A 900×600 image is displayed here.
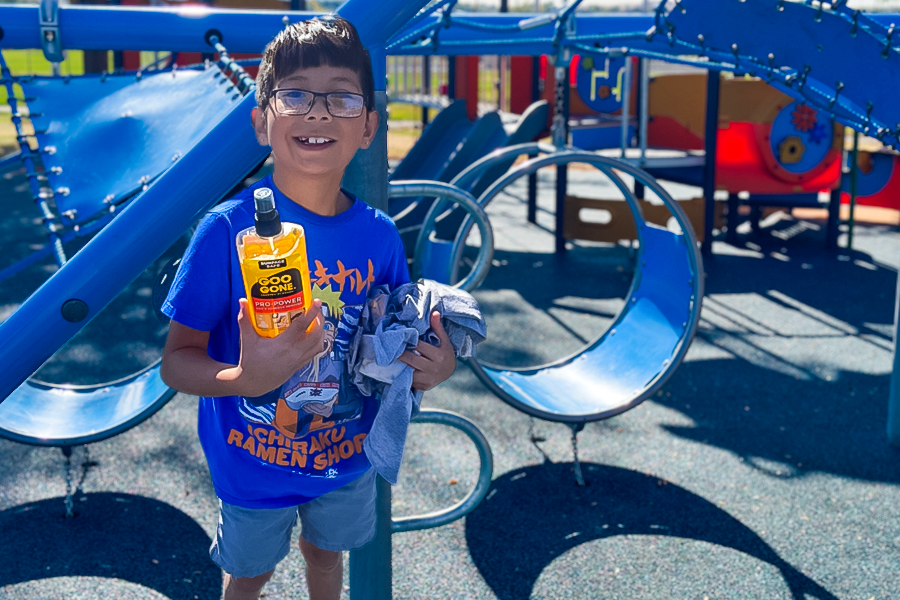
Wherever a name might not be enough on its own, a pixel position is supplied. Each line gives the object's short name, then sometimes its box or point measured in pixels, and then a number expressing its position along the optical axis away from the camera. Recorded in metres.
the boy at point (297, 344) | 1.43
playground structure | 1.38
